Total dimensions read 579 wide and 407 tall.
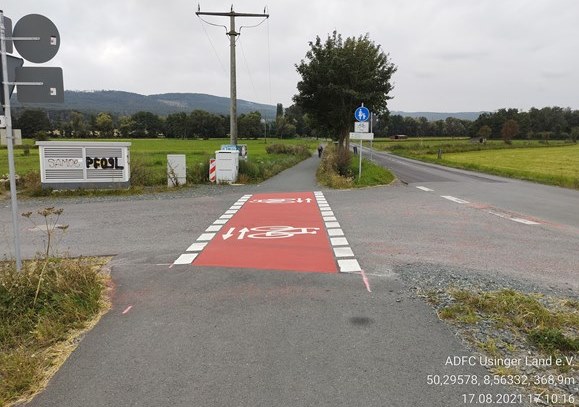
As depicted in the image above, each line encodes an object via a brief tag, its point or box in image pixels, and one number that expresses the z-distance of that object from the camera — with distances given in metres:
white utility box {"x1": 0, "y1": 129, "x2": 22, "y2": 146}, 4.68
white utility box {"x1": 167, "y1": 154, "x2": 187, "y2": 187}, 16.77
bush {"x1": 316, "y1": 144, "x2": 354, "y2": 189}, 17.19
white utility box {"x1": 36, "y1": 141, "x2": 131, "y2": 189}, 14.93
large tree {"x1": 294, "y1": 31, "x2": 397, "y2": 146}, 26.52
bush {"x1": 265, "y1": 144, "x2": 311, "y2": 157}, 46.59
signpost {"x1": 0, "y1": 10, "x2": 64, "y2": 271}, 4.63
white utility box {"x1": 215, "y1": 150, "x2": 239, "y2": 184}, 18.09
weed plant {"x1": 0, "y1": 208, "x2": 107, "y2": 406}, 3.27
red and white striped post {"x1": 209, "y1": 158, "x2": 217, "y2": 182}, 18.17
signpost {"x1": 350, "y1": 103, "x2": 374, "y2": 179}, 17.44
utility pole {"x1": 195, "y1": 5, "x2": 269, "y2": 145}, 20.84
